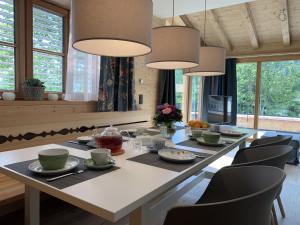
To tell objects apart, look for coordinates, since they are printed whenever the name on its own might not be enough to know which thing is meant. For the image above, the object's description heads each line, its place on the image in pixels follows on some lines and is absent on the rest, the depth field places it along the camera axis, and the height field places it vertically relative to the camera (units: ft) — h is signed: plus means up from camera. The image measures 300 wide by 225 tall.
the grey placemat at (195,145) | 5.94 -1.16
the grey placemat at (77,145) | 5.46 -1.13
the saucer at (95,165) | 3.95 -1.14
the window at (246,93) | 19.39 +0.83
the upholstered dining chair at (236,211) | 2.96 -1.43
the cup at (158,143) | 5.43 -0.98
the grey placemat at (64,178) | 3.36 -1.20
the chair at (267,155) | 5.09 -1.33
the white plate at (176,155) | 4.58 -1.13
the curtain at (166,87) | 16.33 +0.98
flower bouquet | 7.43 -0.47
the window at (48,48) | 9.25 +2.13
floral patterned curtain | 11.04 +0.76
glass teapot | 5.00 -0.88
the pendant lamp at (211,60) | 8.20 +1.51
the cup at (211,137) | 6.27 -0.95
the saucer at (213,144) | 6.27 -1.13
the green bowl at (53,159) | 3.64 -0.96
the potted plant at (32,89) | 8.39 +0.35
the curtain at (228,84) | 19.62 +1.57
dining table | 2.90 -1.23
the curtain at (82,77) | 10.04 +1.04
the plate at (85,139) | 5.96 -1.03
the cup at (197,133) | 7.13 -0.98
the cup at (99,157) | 4.03 -0.99
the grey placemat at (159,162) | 4.30 -1.20
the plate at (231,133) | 8.00 -1.08
